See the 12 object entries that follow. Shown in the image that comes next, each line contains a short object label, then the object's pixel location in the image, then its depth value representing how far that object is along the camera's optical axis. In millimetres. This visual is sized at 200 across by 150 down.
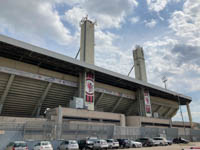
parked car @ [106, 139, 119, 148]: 24453
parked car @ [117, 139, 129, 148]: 26453
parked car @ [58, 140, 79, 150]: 20175
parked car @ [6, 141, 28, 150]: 15900
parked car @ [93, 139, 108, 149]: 22125
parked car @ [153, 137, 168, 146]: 31086
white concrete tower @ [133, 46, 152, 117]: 50500
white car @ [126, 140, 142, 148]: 26697
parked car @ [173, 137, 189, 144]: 38625
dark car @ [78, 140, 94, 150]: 22109
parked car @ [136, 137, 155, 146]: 29741
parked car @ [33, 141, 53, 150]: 17875
